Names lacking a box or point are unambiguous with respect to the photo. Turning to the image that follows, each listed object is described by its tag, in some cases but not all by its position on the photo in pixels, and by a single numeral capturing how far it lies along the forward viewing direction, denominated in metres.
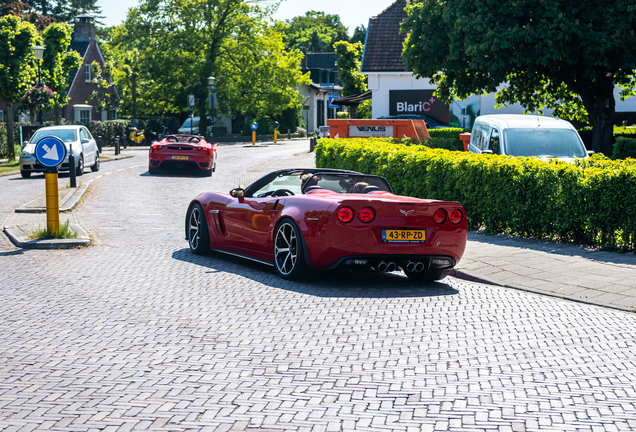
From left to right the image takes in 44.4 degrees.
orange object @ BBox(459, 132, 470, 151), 22.86
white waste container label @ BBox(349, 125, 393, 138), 24.75
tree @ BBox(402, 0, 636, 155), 20.73
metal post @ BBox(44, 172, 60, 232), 10.95
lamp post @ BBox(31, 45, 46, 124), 29.53
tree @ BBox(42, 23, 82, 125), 34.72
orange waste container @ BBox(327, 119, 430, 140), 24.47
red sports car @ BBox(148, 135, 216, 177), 24.69
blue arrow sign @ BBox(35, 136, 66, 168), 10.80
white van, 15.97
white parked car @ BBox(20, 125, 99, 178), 23.73
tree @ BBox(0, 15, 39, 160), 29.36
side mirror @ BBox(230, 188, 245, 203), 9.23
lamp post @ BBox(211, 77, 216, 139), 44.56
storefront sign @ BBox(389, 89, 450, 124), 37.94
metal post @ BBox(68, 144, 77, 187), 18.82
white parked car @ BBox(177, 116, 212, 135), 53.42
